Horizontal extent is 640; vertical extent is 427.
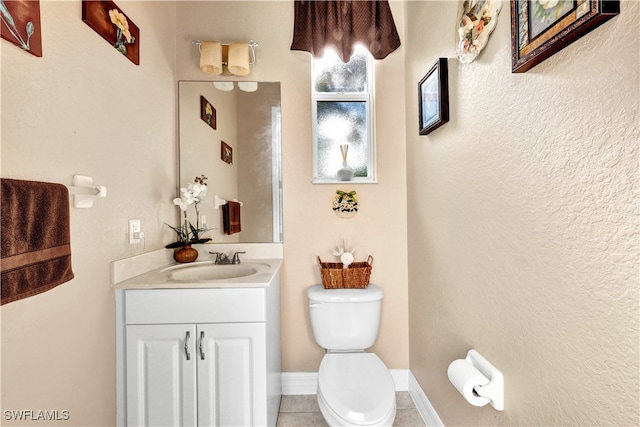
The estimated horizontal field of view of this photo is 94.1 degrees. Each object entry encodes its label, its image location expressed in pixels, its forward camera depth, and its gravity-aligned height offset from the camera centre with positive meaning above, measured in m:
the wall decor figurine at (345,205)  1.94 +0.08
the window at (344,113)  2.00 +0.70
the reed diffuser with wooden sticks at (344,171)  1.91 +0.30
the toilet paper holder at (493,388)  0.96 -0.56
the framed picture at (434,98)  1.31 +0.56
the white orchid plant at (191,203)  1.79 +0.10
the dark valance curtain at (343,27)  1.86 +1.19
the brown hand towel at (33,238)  0.79 -0.04
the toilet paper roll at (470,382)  0.97 -0.55
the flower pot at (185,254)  1.78 -0.20
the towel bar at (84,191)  1.09 +0.11
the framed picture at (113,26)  1.19 +0.86
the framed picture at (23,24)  0.85 +0.59
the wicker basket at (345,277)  1.79 -0.36
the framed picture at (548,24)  0.60 +0.43
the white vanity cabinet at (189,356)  1.30 -0.59
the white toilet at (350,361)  1.21 -0.75
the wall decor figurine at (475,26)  0.98 +0.66
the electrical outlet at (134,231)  1.45 -0.05
